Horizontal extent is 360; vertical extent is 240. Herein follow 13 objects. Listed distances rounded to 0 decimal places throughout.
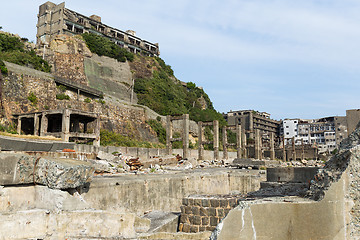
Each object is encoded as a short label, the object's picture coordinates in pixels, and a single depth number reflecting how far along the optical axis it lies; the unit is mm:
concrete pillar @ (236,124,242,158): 37750
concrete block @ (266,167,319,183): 8836
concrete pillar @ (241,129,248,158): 41262
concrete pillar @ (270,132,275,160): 48731
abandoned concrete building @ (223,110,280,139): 87500
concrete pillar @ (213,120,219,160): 34000
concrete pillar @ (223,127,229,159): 36719
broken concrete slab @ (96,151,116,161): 17772
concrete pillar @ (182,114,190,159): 29453
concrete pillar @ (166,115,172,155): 30200
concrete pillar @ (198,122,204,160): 31734
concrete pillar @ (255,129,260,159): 42566
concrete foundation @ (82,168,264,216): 7738
